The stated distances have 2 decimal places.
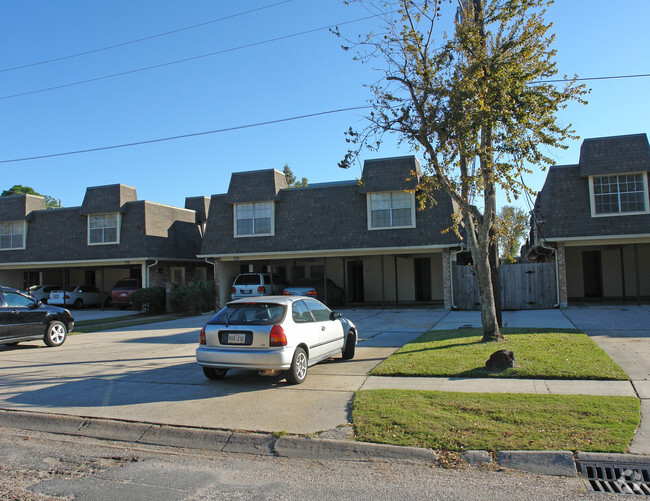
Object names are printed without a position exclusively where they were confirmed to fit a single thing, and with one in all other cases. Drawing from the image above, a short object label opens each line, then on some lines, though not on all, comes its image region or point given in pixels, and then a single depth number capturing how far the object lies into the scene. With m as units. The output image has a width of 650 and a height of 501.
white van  21.73
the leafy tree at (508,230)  12.36
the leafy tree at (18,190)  53.94
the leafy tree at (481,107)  10.41
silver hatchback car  8.08
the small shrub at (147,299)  24.45
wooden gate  20.06
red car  26.91
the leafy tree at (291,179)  56.34
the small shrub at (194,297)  23.86
